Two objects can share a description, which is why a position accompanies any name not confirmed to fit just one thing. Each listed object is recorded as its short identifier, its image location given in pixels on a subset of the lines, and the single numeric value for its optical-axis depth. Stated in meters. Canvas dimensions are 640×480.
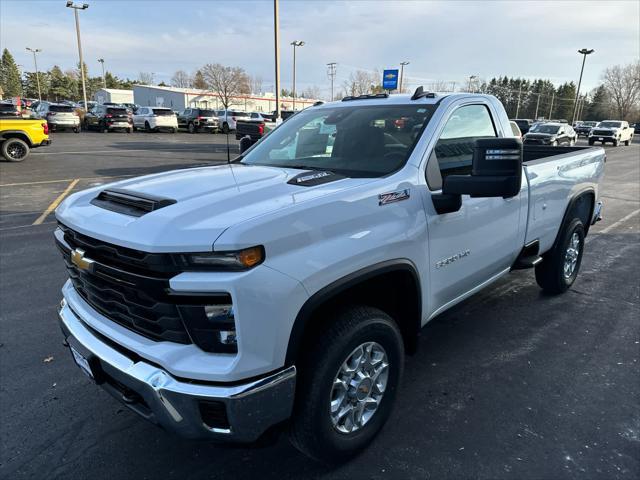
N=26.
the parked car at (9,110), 15.88
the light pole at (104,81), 111.00
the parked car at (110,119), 30.41
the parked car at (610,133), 32.88
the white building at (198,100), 72.56
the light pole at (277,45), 21.45
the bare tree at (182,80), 104.25
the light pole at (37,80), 89.81
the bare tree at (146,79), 129.20
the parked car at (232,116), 34.09
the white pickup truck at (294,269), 1.87
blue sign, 25.97
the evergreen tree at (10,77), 94.56
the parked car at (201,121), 35.19
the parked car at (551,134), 24.98
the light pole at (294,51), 54.14
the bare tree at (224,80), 69.38
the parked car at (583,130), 48.44
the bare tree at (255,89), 90.62
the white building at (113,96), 91.62
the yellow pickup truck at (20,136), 14.74
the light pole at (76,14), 41.11
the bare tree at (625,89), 92.69
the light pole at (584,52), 49.63
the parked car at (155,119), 32.34
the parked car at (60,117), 28.94
